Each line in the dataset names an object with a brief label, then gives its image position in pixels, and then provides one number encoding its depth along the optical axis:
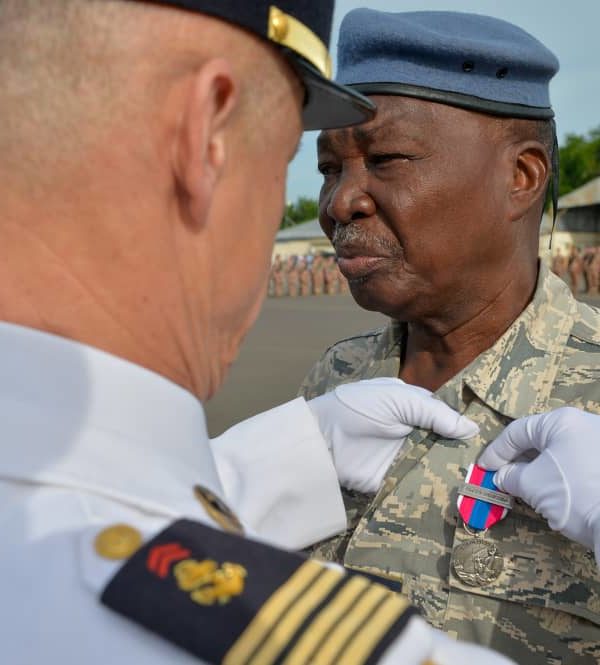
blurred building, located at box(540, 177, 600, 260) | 31.47
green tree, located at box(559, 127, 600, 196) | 42.97
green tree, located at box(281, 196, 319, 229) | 70.50
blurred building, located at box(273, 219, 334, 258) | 35.72
